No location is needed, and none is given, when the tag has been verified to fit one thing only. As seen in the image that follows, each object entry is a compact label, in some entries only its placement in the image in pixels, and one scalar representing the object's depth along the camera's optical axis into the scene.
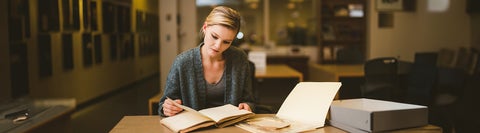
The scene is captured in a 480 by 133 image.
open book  1.88
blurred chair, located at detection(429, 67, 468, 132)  4.19
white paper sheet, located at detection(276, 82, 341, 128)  1.94
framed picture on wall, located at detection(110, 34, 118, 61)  7.56
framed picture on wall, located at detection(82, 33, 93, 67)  6.27
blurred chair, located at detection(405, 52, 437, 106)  4.35
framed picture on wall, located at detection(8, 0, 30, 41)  4.24
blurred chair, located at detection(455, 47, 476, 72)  5.48
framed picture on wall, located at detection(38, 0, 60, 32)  4.78
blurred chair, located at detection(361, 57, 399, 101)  4.43
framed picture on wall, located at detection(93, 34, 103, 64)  6.70
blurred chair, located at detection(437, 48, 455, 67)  5.81
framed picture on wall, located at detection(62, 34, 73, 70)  5.77
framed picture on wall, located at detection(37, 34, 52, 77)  5.14
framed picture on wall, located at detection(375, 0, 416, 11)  5.76
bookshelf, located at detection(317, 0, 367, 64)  6.73
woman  2.20
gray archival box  1.74
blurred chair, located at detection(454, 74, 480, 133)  4.61
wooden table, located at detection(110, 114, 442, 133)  1.87
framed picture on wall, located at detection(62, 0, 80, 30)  4.35
